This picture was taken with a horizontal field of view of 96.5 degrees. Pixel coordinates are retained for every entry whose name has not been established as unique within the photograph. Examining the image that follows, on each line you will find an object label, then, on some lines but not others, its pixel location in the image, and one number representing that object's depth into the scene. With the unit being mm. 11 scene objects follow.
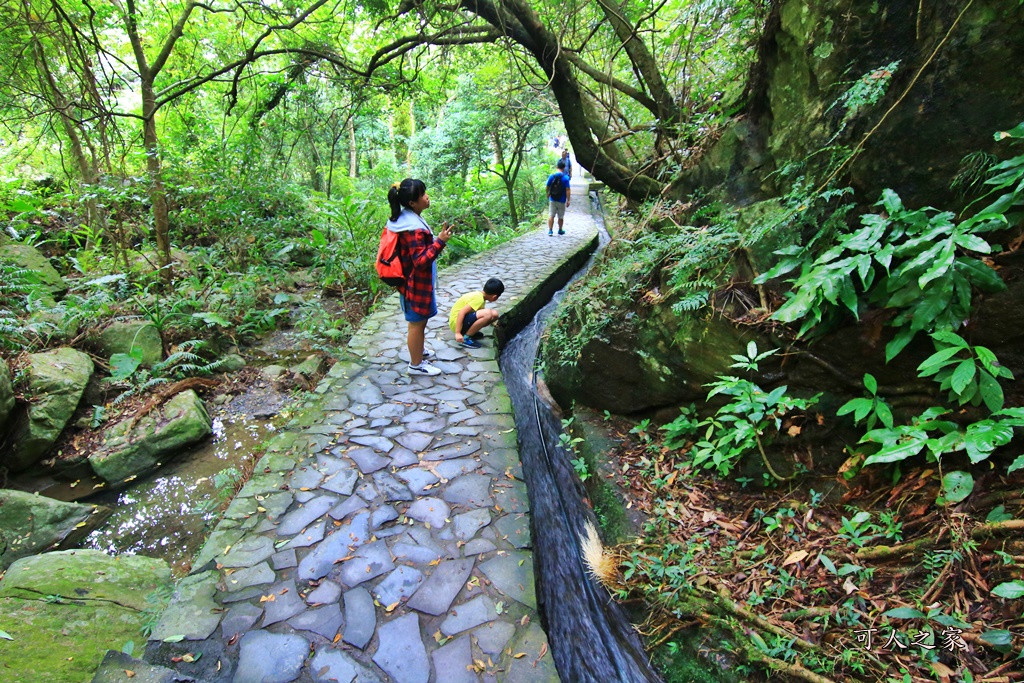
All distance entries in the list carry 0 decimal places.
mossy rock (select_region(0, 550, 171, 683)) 2273
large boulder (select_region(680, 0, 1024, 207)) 2525
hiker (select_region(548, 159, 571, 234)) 11961
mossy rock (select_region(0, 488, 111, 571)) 3557
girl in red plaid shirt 4254
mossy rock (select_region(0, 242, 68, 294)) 6971
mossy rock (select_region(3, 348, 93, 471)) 4539
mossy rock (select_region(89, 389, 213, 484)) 4449
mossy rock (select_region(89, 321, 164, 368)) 5785
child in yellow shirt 5944
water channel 2719
